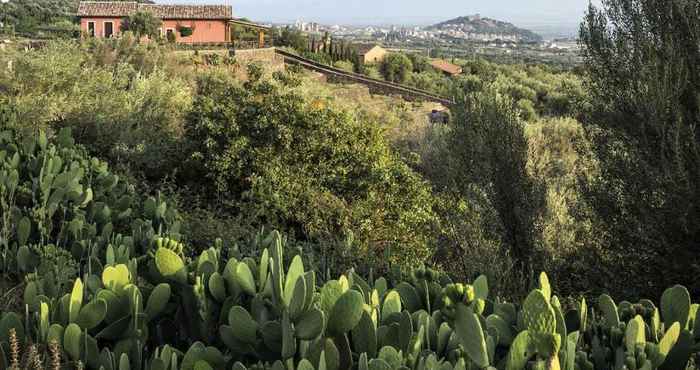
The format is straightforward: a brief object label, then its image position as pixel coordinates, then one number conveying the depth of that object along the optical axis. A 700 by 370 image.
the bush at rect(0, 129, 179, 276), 4.18
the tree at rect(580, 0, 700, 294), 6.02
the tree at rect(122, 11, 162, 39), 31.81
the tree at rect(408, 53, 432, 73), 51.11
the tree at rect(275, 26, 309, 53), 43.86
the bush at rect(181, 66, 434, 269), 8.70
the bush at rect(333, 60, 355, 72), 41.56
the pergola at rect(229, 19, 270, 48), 38.11
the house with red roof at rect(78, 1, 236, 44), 34.09
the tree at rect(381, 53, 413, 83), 45.03
